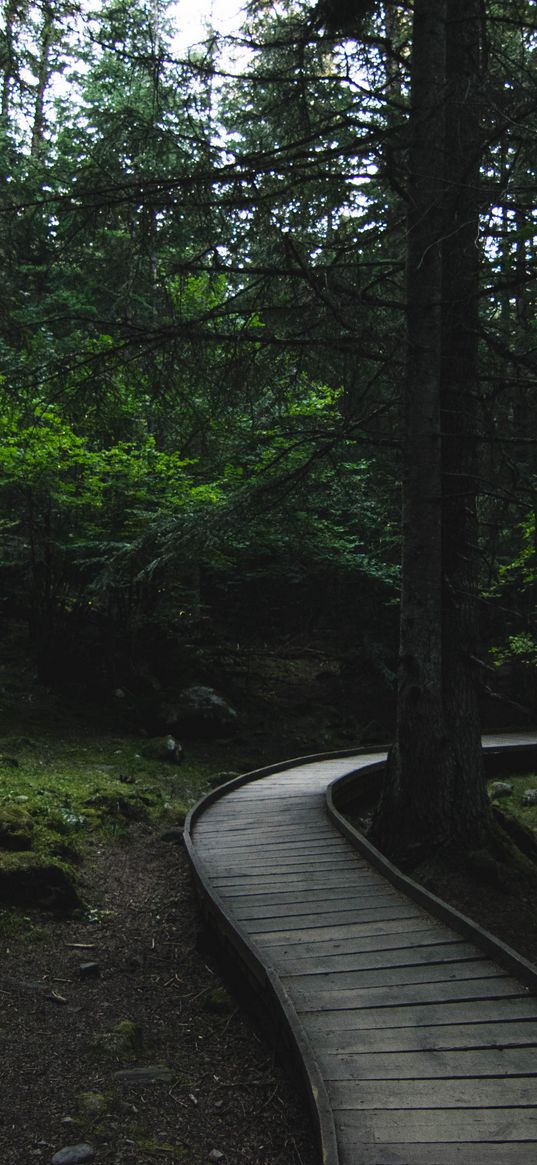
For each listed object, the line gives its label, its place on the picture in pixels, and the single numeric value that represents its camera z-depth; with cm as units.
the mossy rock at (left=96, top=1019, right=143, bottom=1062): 424
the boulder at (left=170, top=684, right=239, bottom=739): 1361
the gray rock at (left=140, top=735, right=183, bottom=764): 1199
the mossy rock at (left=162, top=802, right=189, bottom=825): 927
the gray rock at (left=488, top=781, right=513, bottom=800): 1305
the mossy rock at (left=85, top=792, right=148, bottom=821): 884
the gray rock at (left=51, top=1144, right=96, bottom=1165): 323
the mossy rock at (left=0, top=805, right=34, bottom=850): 651
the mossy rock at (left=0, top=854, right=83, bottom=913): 602
